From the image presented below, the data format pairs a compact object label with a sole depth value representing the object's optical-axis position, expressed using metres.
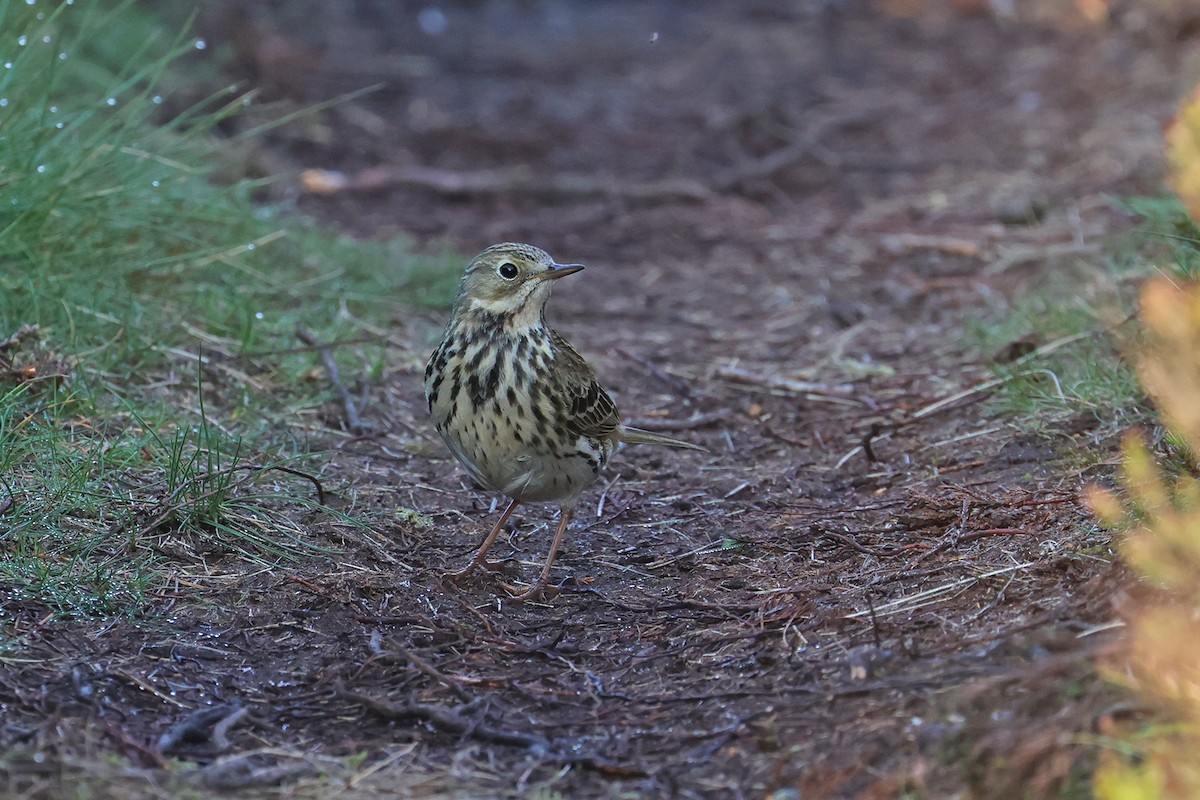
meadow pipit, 9.94
